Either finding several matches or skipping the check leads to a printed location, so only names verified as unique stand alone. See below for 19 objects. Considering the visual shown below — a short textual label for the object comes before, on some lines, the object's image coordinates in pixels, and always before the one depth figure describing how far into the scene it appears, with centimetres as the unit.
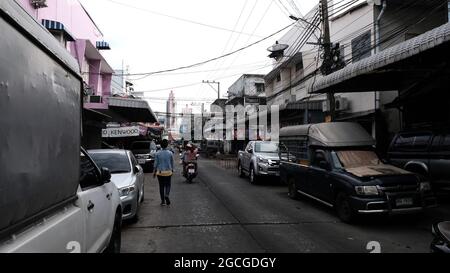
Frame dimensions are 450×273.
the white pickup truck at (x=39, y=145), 246
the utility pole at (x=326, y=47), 1611
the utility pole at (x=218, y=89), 5702
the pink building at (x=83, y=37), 1881
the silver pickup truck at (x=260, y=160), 1612
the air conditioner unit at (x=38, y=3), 1730
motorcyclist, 1764
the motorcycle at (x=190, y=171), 1725
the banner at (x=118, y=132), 2566
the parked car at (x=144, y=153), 2391
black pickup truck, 845
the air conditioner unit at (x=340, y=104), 2067
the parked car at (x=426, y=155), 1047
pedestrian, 1112
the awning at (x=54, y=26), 1843
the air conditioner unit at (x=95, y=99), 2247
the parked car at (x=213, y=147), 4778
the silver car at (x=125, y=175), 866
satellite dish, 3050
